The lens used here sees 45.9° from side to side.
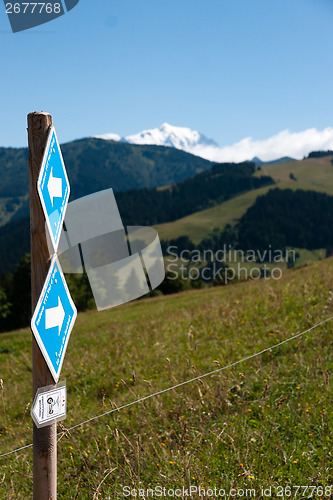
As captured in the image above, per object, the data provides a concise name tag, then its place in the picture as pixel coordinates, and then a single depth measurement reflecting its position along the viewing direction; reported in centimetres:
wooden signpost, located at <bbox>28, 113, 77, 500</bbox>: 263
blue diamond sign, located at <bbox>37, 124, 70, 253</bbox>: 265
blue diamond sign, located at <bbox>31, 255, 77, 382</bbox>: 255
